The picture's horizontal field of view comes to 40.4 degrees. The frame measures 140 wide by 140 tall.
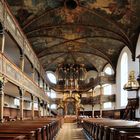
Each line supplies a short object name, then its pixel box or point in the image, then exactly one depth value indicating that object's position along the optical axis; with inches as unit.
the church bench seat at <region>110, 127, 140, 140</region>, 156.7
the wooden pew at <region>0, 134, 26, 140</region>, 141.1
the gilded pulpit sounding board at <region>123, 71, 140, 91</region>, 603.5
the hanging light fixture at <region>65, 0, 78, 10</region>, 597.8
